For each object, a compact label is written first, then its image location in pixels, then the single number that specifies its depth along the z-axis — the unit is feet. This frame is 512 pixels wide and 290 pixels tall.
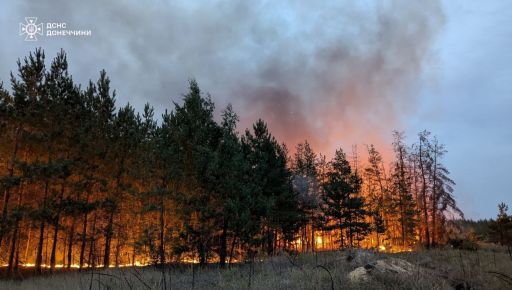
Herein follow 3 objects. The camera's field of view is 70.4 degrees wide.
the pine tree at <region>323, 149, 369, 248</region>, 128.98
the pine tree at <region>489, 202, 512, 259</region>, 120.57
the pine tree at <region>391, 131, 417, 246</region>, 154.30
